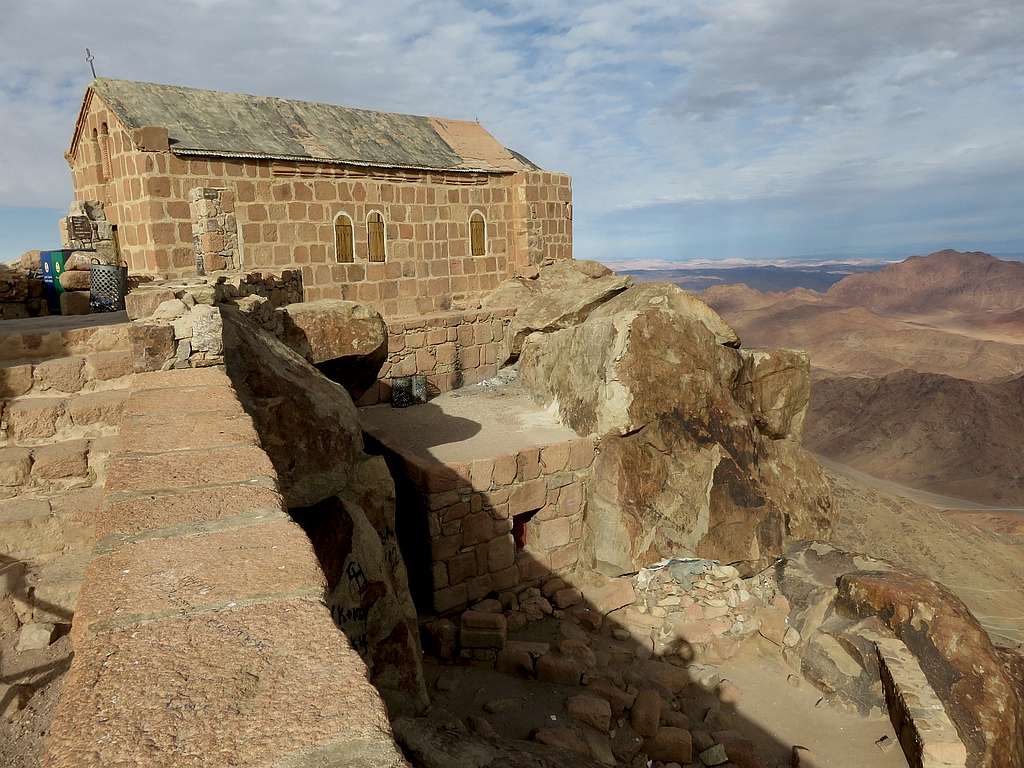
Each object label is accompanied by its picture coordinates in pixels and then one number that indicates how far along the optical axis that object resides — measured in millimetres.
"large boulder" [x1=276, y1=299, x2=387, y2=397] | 7357
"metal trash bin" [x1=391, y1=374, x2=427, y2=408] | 10422
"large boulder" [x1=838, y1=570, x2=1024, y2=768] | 5961
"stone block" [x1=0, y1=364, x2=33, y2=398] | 3596
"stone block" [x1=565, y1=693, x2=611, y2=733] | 5777
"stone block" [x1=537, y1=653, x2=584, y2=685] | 6285
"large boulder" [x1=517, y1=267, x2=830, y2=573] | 8133
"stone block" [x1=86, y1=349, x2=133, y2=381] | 3789
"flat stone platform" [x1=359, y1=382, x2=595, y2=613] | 7379
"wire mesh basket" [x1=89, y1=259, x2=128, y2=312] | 6406
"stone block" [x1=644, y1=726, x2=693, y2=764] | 5668
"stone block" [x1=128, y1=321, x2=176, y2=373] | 3789
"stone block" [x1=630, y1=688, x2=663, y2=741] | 5824
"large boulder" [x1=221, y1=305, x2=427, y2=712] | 4621
